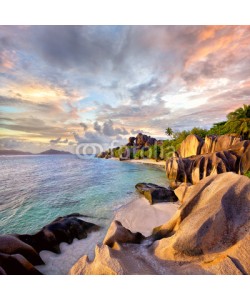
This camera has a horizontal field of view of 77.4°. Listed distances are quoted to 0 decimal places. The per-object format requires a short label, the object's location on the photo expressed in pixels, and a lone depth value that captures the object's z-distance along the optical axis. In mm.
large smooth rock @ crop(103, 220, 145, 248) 3760
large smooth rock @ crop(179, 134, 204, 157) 15336
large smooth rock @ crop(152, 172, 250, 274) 2447
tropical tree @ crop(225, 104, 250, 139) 16641
